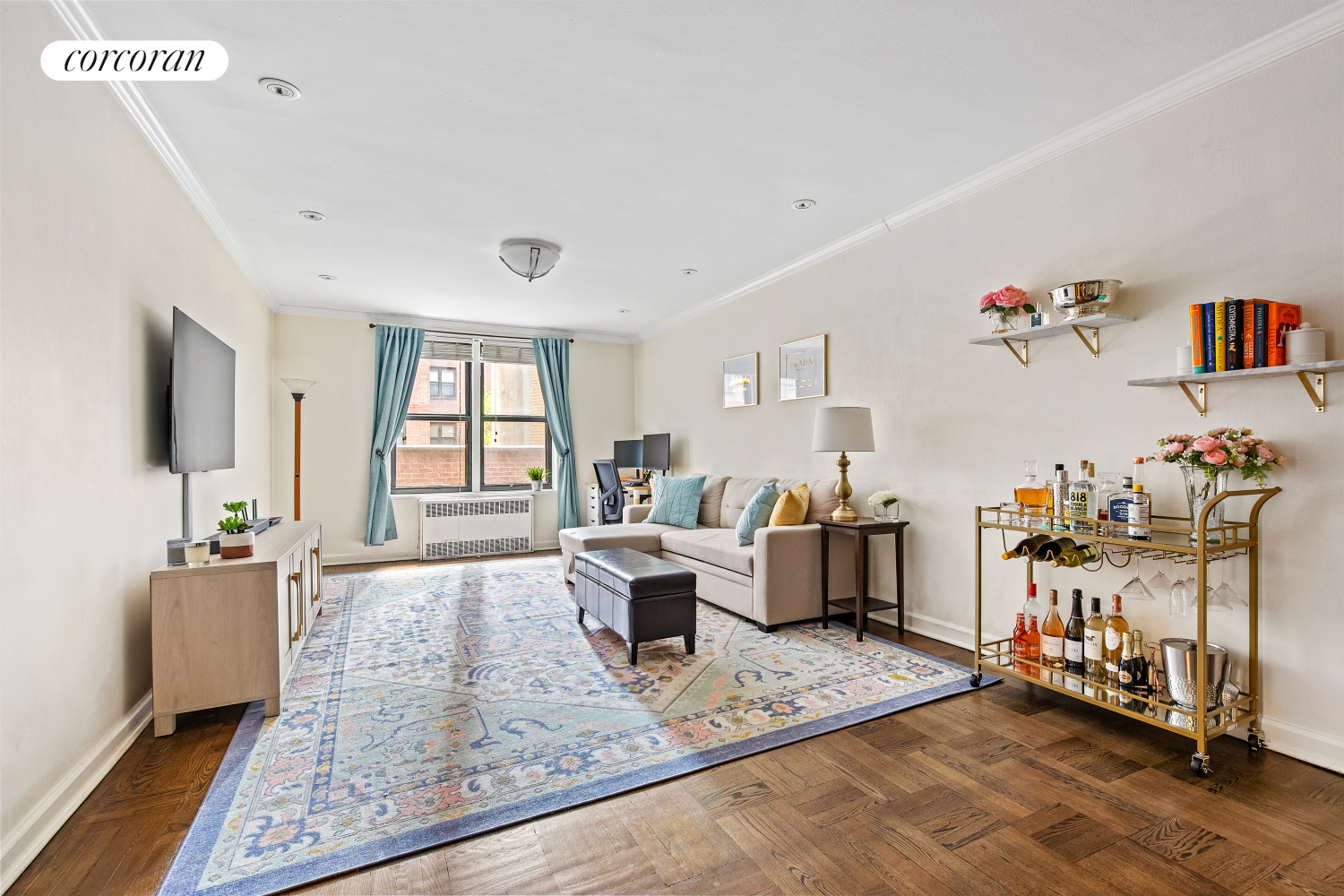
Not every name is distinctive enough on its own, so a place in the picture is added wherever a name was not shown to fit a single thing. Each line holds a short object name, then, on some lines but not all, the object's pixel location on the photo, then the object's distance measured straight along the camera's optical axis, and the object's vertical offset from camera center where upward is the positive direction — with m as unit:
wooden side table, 3.61 -0.69
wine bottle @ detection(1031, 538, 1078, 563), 2.74 -0.44
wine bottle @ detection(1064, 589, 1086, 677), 2.62 -0.80
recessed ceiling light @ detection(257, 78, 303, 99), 2.41 +1.38
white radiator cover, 6.46 -0.80
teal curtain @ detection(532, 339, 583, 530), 7.12 +0.43
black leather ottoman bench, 3.27 -0.80
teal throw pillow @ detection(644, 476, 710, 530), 5.29 -0.45
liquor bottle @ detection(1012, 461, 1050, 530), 2.84 -0.23
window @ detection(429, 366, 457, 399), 6.83 +0.71
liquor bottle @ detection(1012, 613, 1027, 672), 2.88 -0.87
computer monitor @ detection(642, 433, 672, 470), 6.48 -0.03
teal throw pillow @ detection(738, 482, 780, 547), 4.22 -0.44
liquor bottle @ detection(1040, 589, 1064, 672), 2.71 -0.82
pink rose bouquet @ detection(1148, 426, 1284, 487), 2.18 -0.02
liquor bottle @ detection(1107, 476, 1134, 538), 2.45 -0.25
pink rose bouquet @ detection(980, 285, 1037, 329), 3.01 +0.69
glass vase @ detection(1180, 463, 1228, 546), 2.28 -0.15
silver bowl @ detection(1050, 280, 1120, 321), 2.66 +0.64
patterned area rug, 1.85 -1.10
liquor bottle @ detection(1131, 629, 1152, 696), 2.43 -0.84
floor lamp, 5.23 +0.50
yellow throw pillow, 4.07 -0.39
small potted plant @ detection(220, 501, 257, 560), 2.69 -0.39
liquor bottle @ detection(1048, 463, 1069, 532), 2.64 -0.21
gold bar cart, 2.15 -0.80
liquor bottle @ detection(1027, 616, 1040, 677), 2.83 -0.86
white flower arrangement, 3.81 -0.30
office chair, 6.52 -0.44
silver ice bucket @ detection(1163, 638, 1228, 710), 2.26 -0.80
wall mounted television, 2.75 +0.24
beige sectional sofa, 3.81 -0.72
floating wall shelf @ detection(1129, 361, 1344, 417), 2.09 +0.25
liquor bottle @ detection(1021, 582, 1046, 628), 2.79 -0.71
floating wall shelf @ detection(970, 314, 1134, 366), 2.70 +0.54
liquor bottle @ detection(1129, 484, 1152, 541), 2.38 -0.24
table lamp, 3.81 +0.10
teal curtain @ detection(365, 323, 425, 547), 6.28 +0.45
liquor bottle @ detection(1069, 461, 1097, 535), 2.59 -0.22
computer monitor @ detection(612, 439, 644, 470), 6.86 -0.06
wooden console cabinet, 2.47 -0.74
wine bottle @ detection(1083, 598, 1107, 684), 2.56 -0.80
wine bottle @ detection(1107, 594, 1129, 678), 2.49 -0.74
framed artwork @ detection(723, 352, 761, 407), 5.29 +0.58
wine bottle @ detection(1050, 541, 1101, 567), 2.69 -0.46
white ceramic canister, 2.08 +0.34
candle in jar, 2.57 -0.42
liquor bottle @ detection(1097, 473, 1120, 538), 2.58 -0.18
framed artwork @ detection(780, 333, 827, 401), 4.55 +0.59
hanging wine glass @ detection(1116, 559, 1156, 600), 2.41 -0.54
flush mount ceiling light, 4.26 +1.31
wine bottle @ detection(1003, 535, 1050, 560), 2.84 -0.45
